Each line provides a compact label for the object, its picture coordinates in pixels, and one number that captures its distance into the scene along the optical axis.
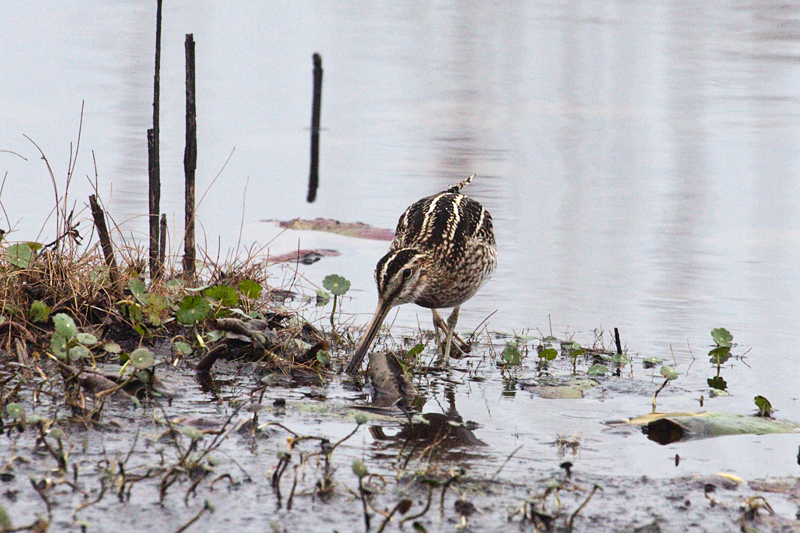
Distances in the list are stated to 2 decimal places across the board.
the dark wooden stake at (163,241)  13.33
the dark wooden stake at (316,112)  24.17
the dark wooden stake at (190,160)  13.62
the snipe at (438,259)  12.60
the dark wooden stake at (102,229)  12.36
